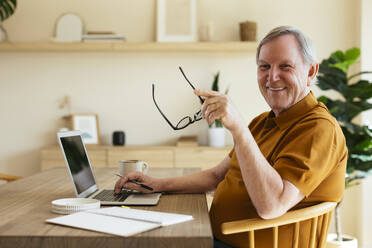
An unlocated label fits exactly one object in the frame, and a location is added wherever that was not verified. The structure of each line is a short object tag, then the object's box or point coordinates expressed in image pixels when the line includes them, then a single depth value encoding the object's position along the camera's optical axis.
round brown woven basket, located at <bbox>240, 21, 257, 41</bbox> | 4.11
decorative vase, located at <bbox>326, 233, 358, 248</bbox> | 3.46
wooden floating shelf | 4.10
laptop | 1.70
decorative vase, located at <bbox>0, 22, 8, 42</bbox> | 4.27
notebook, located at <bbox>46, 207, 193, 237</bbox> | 1.24
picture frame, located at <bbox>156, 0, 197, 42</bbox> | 4.24
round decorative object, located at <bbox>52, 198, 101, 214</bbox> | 1.45
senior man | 1.40
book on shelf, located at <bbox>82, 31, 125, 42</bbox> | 4.13
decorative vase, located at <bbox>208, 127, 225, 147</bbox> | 4.12
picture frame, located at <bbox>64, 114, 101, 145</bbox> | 4.29
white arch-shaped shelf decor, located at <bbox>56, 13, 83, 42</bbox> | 4.29
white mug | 2.10
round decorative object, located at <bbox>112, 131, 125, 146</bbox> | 4.20
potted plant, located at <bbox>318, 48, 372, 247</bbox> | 3.38
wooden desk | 1.18
